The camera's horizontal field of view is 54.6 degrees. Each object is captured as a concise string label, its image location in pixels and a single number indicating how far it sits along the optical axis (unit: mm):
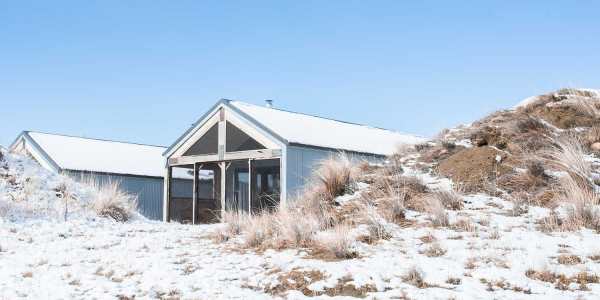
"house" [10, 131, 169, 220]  27234
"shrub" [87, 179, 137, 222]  13385
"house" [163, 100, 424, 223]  20062
